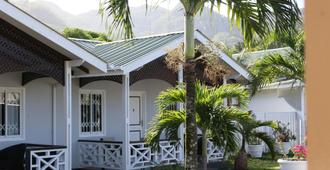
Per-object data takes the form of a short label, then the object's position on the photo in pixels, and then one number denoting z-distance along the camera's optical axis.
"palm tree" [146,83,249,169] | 10.06
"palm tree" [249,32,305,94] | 13.32
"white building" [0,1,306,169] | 10.95
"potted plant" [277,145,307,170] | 12.02
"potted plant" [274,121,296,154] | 18.66
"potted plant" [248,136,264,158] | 18.20
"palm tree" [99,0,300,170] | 8.21
